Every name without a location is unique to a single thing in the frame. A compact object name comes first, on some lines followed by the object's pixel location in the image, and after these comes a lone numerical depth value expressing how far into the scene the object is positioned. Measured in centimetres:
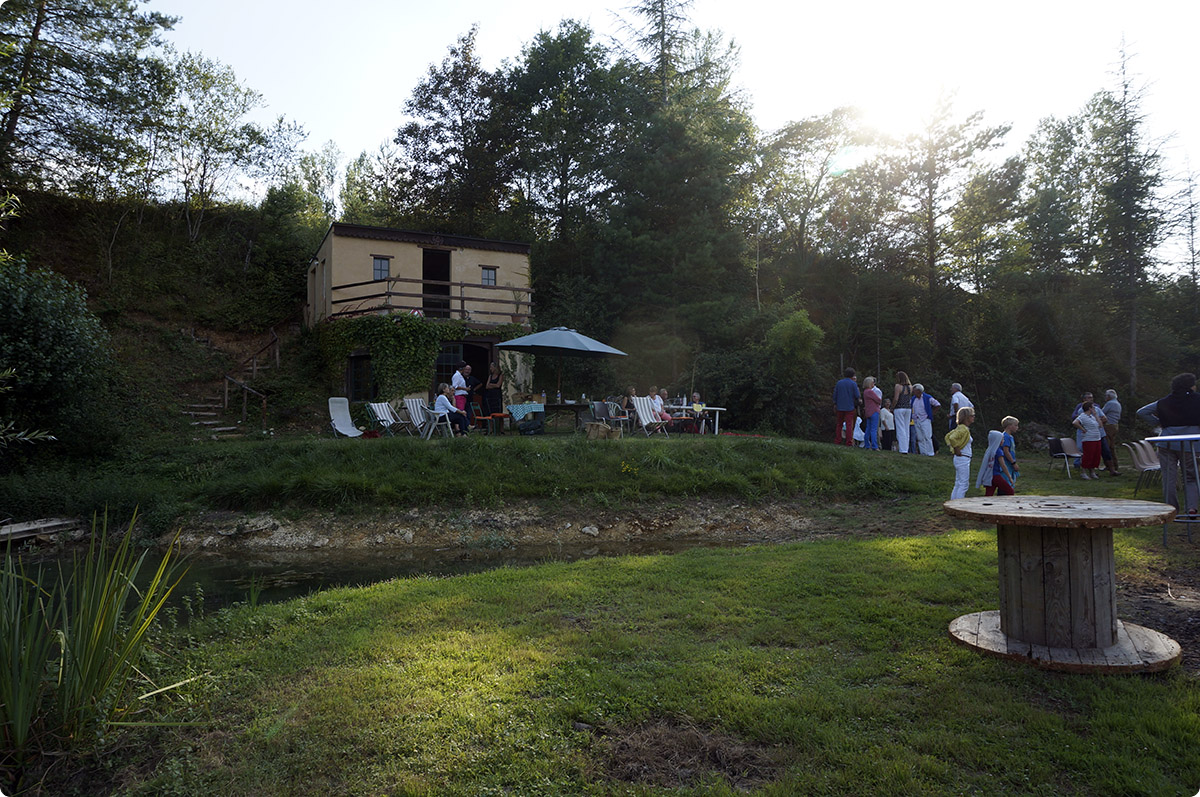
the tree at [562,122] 2653
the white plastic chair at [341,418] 1437
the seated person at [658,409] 1530
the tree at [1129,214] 2291
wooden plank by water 970
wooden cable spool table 355
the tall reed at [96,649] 302
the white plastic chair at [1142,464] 892
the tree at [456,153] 2791
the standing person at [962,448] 784
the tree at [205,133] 2581
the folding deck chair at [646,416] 1484
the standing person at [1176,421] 754
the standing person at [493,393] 1508
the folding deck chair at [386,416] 1421
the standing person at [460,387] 1423
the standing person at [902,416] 1423
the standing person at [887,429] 1505
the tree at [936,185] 2373
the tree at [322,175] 4179
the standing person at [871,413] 1411
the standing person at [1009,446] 770
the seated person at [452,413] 1316
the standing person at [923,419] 1397
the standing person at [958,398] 1110
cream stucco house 1906
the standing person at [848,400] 1466
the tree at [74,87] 1861
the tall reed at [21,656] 279
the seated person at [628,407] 1579
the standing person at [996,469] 768
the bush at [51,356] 1125
